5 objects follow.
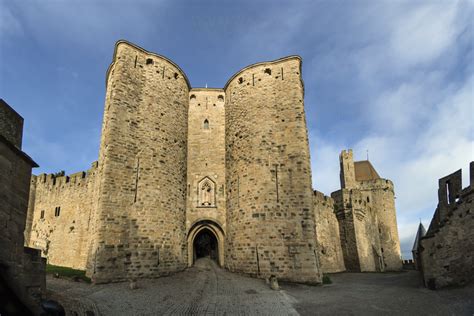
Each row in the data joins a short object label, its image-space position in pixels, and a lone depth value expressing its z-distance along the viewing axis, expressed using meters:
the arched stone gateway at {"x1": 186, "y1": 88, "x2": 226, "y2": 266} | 16.38
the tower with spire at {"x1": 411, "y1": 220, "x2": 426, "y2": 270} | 29.48
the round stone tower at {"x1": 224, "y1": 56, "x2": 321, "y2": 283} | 14.02
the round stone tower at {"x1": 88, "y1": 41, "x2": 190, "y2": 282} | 12.97
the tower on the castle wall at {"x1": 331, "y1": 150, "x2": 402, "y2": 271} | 22.19
